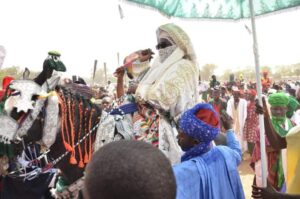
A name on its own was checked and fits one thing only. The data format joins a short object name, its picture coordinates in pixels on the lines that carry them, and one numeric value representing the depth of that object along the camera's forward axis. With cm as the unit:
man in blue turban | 239
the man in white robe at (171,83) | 304
